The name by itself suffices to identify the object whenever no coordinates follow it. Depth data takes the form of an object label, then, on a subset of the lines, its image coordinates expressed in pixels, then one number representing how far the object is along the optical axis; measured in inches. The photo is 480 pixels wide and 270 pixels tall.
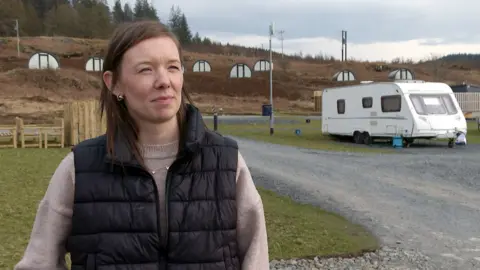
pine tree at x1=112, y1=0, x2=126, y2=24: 4805.6
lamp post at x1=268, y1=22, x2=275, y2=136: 979.7
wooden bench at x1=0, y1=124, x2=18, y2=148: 693.3
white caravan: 739.4
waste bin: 1193.3
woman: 69.9
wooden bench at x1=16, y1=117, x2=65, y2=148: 691.4
